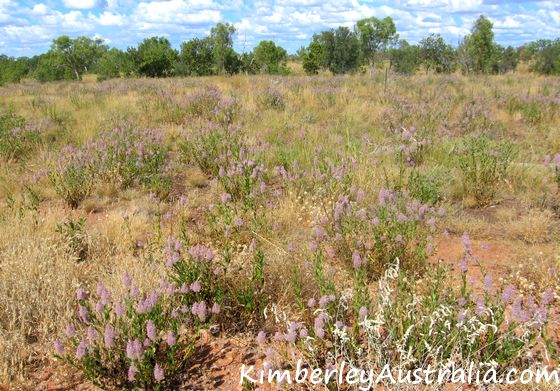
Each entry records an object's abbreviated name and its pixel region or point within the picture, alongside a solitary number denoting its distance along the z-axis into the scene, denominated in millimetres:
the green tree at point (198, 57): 29719
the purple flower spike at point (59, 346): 2390
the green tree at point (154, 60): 29656
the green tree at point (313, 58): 32406
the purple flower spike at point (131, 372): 2336
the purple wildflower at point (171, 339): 2443
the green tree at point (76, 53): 40475
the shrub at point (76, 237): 4115
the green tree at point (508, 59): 33469
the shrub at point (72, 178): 5605
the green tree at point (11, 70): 31847
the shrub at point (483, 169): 5305
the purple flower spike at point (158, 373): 2303
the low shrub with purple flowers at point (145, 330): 2449
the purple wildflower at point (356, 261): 2893
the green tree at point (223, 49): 27766
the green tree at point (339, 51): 30516
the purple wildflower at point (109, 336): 2379
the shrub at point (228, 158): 5203
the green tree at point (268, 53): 32781
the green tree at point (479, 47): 26109
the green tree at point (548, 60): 31094
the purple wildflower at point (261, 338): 2592
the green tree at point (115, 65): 30656
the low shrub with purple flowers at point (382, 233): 3594
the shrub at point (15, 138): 7316
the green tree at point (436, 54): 31422
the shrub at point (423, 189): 4918
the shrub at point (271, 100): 10851
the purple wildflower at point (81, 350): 2354
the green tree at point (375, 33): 40709
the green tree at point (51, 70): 34469
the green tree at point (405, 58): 30656
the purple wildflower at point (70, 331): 2439
